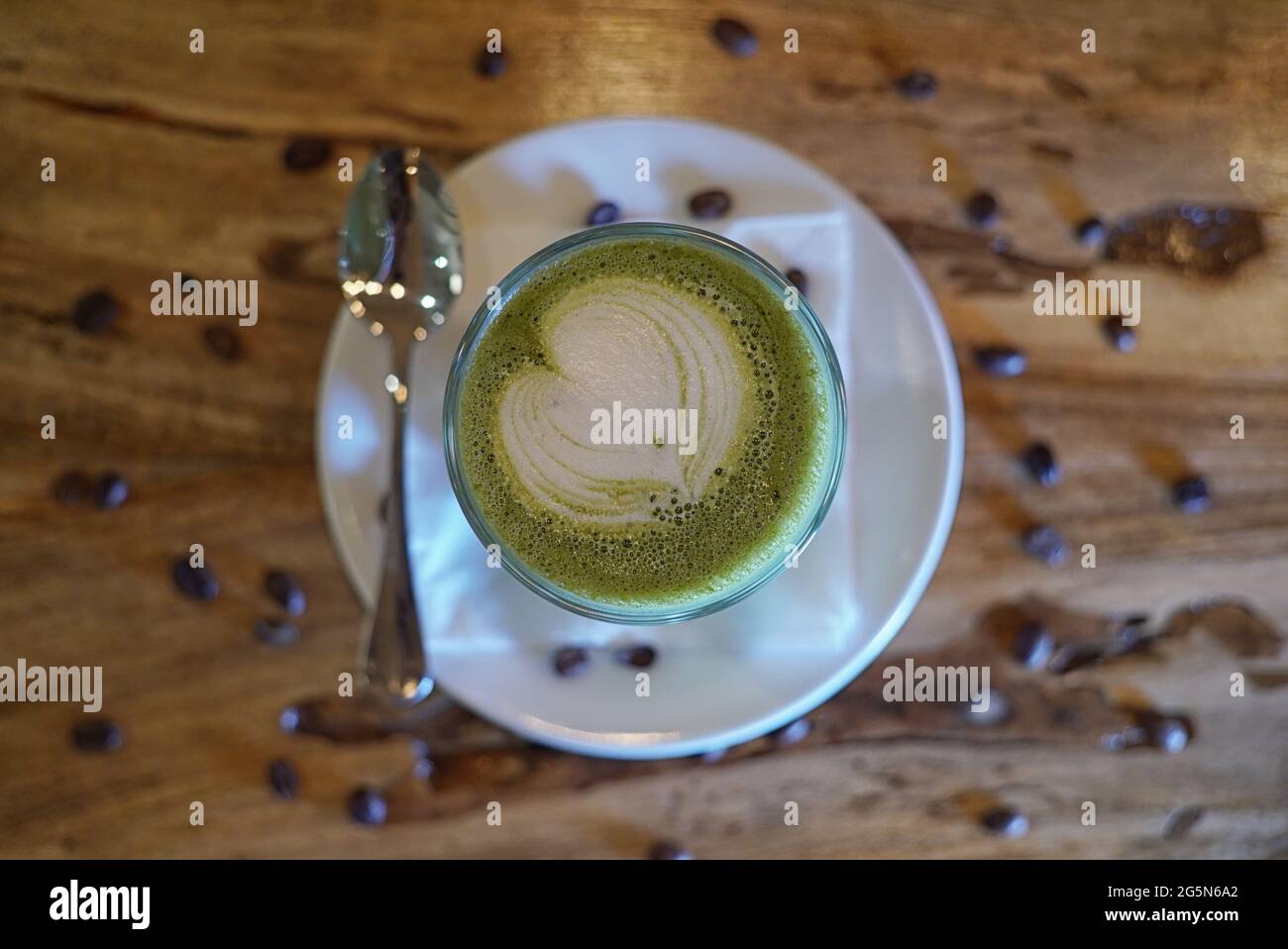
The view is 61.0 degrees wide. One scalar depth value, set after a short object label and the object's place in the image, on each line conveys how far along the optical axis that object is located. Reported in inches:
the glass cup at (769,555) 9.4
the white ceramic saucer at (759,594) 10.1
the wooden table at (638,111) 11.0
